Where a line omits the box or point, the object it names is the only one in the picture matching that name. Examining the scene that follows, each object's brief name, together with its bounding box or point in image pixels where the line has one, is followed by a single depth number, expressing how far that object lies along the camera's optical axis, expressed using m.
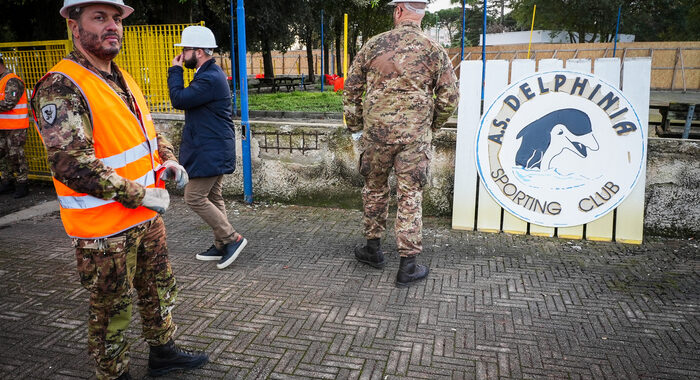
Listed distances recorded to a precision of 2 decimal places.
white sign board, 4.90
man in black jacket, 4.15
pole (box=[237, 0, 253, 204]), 5.92
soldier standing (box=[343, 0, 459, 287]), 3.96
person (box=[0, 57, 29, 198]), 6.59
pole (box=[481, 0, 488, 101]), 5.15
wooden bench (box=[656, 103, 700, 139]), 5.48
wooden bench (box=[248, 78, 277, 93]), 21.38
